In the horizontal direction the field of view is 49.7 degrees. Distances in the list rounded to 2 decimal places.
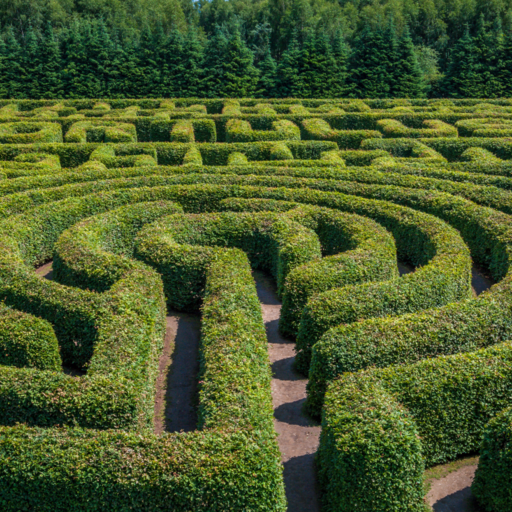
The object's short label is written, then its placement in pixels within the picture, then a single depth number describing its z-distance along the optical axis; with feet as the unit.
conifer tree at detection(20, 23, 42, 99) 198.54
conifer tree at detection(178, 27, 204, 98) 197.26
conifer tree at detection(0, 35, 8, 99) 196.85
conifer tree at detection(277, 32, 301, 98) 194.18
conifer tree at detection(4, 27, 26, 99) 198.39
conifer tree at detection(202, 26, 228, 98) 196.24
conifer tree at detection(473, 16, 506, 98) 194.18
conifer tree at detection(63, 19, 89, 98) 198.90
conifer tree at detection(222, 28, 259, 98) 193.67
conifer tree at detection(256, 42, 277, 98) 196.71
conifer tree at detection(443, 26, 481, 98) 195.83
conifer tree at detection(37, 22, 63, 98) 199.31
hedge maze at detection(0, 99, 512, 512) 31.60
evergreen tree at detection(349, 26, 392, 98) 195.11
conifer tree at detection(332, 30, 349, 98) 195.11
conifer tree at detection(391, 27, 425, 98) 194.18
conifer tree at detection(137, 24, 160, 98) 199.82
